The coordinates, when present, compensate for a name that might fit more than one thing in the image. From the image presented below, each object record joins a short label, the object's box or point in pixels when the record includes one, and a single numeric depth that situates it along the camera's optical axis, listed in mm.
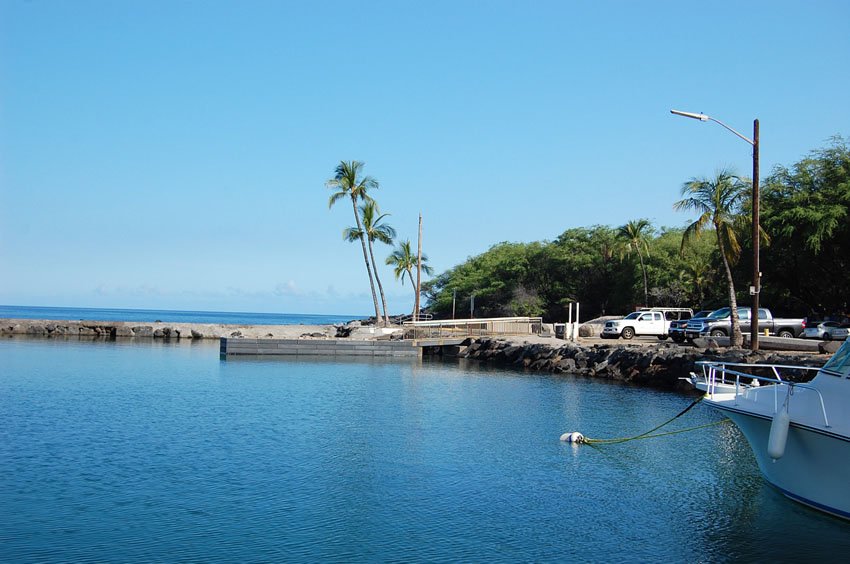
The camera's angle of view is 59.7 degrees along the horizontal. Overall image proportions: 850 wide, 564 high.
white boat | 11617
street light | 25031
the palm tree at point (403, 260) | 68625
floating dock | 42625
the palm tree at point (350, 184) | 58406
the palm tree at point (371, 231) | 59094
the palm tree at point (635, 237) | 59094
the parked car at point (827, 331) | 32625
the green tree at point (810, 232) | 36938
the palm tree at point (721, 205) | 33750
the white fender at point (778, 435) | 11891
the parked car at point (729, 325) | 36250
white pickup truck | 42969
